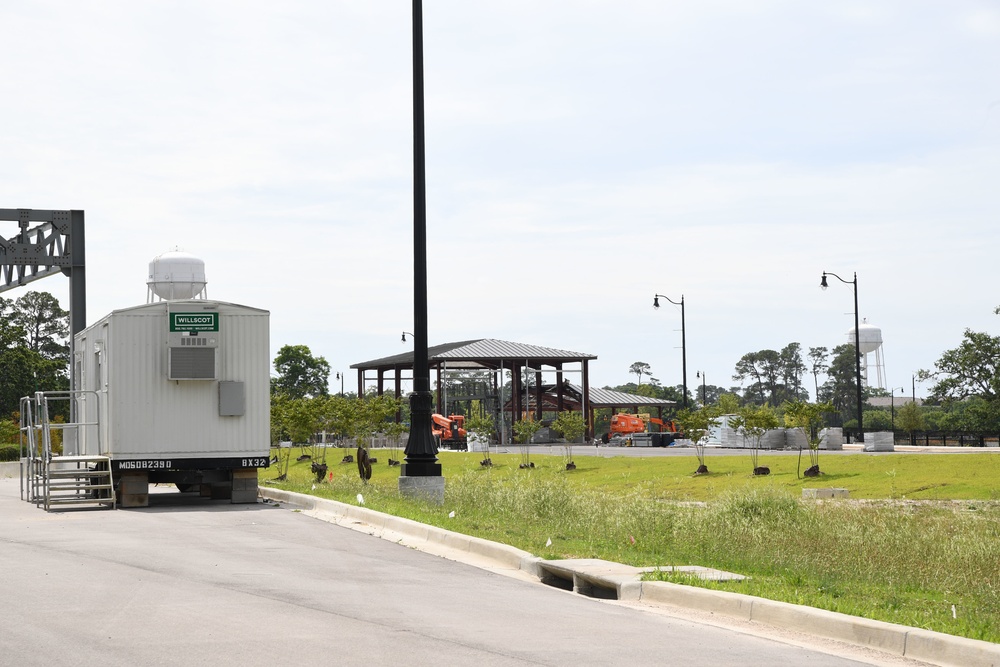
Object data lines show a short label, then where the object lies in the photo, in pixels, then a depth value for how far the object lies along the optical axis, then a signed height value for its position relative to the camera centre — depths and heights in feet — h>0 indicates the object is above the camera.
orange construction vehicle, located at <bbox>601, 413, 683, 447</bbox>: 254.47 -5.04
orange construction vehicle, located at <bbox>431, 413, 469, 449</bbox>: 209.15 -5.11
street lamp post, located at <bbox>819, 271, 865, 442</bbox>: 168.06 +11.74
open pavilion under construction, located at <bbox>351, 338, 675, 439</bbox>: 236.63 +6.90
